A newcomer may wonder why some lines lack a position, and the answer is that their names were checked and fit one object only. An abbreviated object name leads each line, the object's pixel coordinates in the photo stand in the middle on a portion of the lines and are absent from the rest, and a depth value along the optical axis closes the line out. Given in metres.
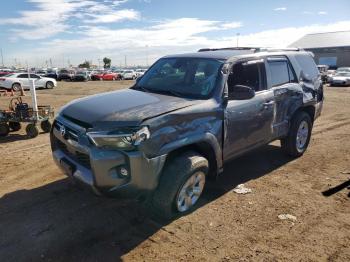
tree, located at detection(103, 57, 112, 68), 108.31
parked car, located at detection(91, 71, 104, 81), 45.38
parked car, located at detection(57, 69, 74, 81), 42.00
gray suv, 3.45
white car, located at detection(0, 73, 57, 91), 25.72
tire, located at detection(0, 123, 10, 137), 8.26
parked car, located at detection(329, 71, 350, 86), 26.81
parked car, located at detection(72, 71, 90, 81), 41.88
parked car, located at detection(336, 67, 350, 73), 30.29
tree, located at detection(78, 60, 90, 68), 112.30
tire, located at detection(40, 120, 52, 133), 8.89
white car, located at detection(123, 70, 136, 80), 48.97
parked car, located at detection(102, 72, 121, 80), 45.79
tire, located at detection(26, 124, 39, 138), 8.20
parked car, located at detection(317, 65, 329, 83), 30.44
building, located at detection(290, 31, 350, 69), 62.56
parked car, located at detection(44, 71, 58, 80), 43.61
